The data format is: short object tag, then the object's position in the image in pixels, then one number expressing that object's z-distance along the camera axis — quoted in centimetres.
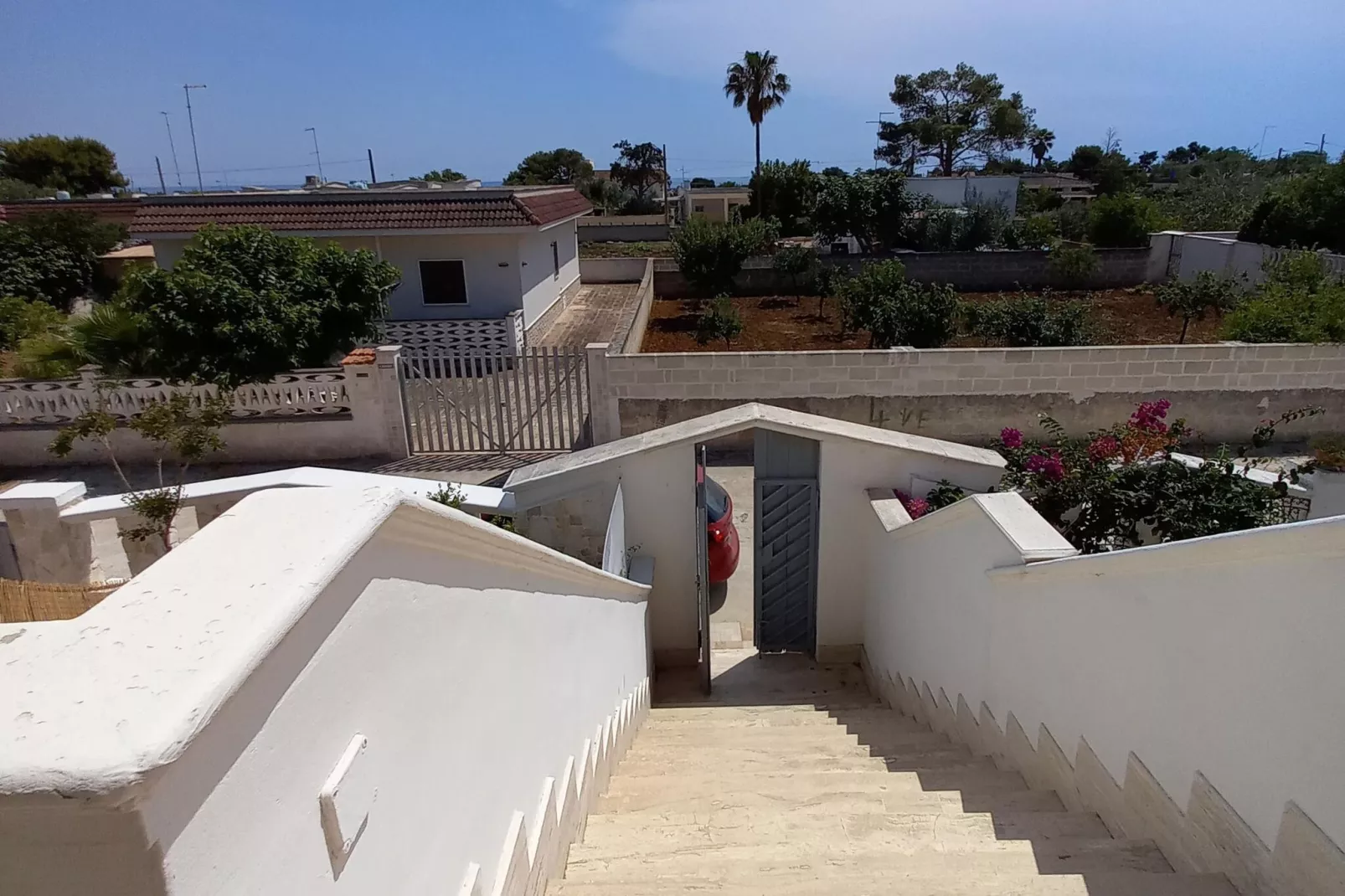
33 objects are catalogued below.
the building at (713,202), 4833
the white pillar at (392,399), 984
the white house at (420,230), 1518
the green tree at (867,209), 2427
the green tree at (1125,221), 2417
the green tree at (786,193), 3212
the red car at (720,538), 768
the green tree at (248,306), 970
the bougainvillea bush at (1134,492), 454
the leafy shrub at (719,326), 1589
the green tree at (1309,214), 1912
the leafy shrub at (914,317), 1320
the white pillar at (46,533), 428
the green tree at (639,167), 6750
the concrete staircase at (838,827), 263
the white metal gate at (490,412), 995
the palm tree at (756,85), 3853
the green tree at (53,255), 1828
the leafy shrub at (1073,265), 2197
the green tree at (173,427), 683
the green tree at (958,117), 5481
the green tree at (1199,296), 1557
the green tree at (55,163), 4559
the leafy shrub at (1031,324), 1338
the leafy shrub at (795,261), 2188
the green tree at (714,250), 1991
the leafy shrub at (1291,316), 1051
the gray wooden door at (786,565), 657
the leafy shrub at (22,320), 1345
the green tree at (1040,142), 5859
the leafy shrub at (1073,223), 2909
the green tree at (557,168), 6269
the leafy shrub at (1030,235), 2469
